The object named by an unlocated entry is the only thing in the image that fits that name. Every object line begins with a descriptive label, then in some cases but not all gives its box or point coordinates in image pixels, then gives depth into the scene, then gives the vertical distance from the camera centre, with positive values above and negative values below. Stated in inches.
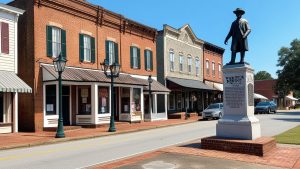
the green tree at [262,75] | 5989.2 +392.8
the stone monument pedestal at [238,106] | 462.3 -8.2
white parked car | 1318.5 -43.2
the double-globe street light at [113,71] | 890.7 +71.7
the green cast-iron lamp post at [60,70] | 725.3 +61.1
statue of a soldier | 498.0 +85.9
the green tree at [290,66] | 2512.3 +222.9
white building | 804.0 +75.8
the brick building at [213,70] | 1876.2 +154.3
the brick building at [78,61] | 876.6 +107.4
